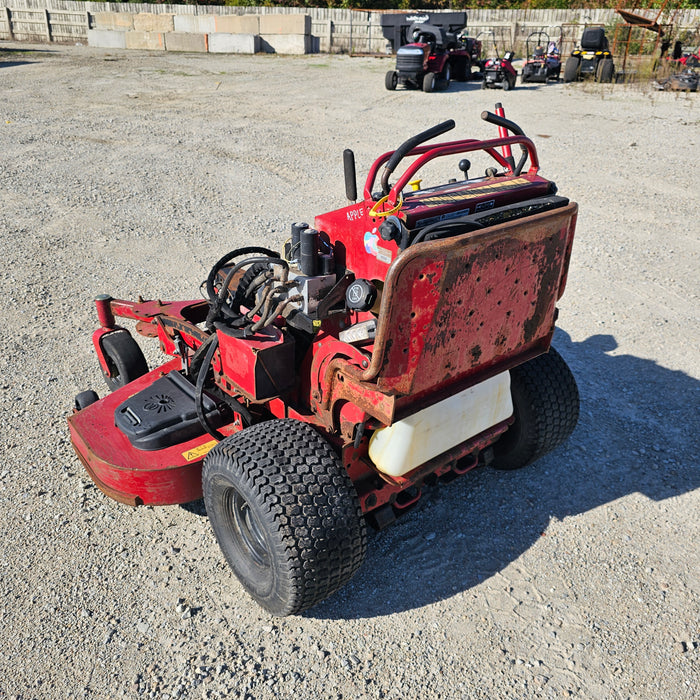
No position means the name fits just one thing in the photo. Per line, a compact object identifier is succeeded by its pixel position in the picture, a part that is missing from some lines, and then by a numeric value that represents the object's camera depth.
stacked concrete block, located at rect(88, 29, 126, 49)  22.97
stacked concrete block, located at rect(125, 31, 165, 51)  22.56
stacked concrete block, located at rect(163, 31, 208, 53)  22.14
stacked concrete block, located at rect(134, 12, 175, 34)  23.11
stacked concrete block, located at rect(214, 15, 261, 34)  22.33
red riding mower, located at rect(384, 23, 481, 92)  14.95
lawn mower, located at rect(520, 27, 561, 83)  16.41
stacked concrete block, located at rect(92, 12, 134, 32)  23.64
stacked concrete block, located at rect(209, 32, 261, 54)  21.72
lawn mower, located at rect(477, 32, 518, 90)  15.36
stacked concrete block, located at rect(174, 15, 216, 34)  22.85
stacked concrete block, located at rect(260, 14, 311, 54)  21.75
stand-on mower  2.66
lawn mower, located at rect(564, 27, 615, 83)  16.53
